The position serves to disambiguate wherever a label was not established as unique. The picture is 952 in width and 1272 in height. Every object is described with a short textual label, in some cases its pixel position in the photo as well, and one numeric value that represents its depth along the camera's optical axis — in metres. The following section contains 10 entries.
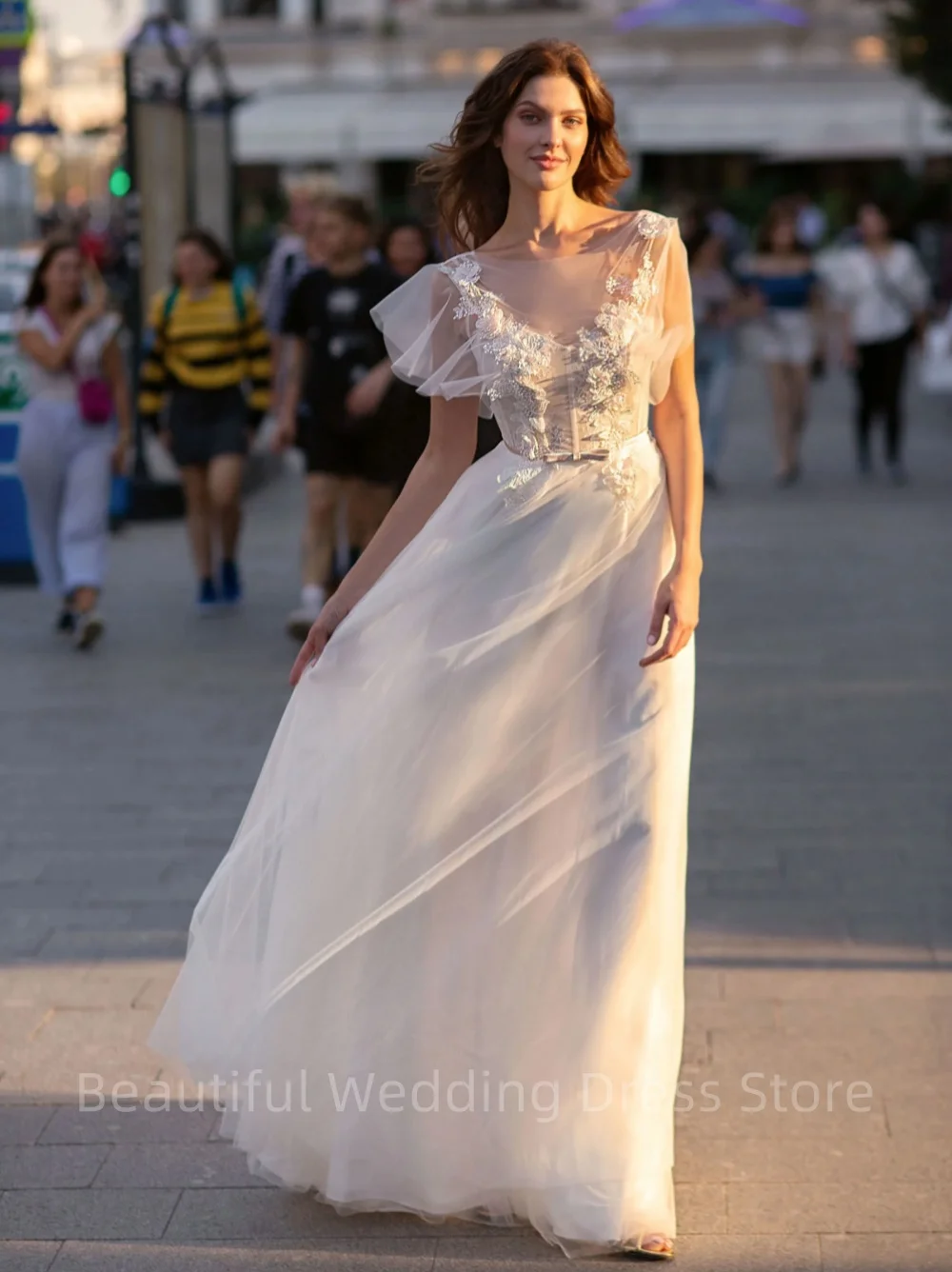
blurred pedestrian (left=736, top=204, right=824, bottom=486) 16.42
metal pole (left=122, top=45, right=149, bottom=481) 15.15
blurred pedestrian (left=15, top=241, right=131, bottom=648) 10.58
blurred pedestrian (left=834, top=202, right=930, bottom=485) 16.50
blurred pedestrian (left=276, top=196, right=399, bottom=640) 9.47
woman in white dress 3.91
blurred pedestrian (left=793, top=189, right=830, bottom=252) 32.84
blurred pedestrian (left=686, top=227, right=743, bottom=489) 16.11
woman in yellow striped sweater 11.10
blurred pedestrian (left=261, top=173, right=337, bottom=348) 14.49
